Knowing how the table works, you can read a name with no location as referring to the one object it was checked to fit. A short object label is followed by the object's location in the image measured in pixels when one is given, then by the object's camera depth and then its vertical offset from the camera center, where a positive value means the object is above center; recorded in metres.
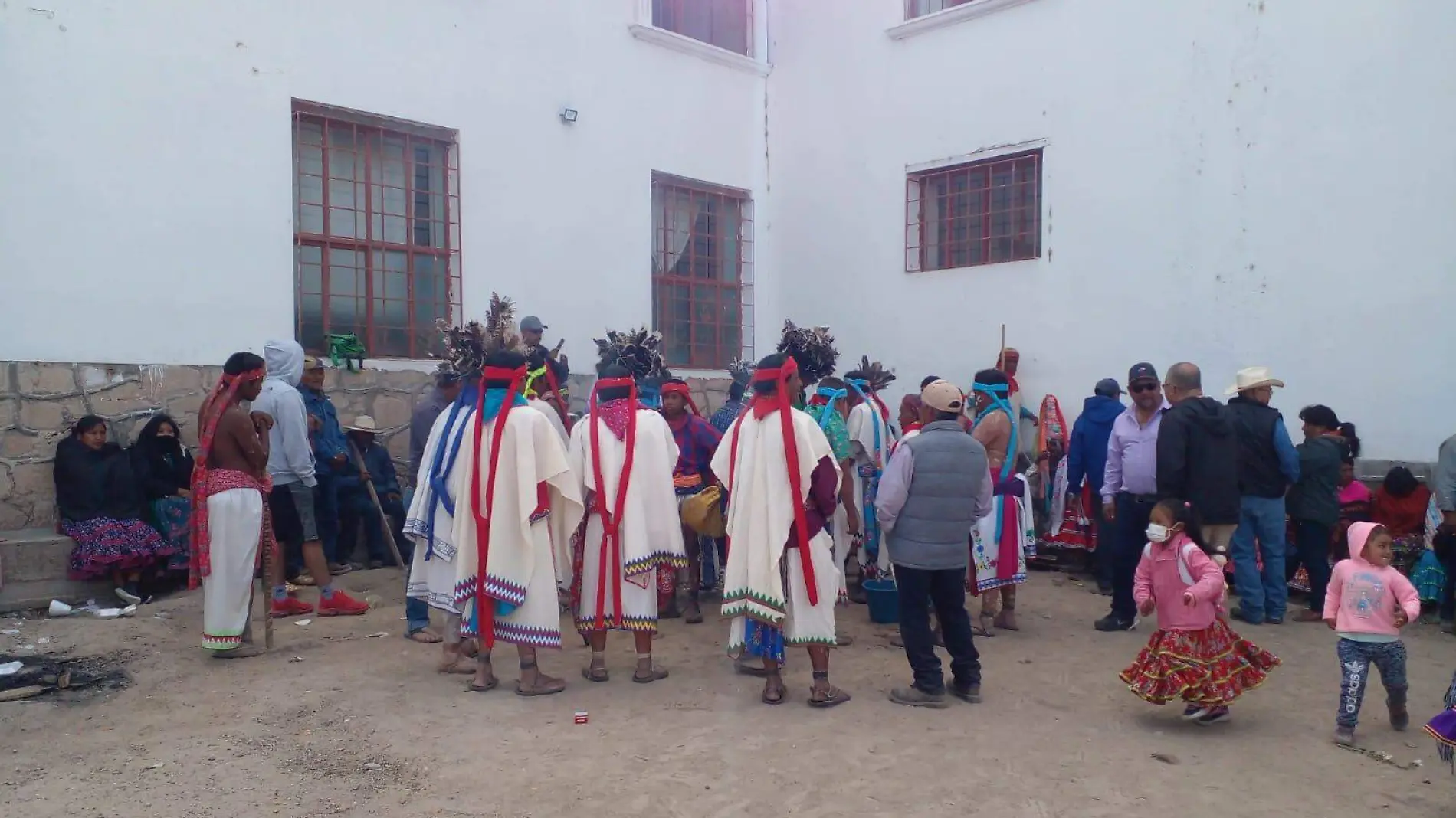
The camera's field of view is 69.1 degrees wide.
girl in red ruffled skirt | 4.91 -1.20
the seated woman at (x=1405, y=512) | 7.58 -0.93
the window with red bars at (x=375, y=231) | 8.77 +1.32
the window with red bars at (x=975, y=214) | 10.20 +1.70
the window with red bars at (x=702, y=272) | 11.43 +1.25
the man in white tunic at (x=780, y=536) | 5.17 -0.76
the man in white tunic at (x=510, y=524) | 5.39 -0.72
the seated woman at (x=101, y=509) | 7.18 -0.87
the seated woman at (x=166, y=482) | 7.53 -0.71
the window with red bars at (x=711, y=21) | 11.40 +4.03
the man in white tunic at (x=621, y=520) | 5.68 -0.74
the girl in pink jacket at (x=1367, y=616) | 4.68 -1.03
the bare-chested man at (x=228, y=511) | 6.03 -0.73
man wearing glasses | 7.02 -0.65
